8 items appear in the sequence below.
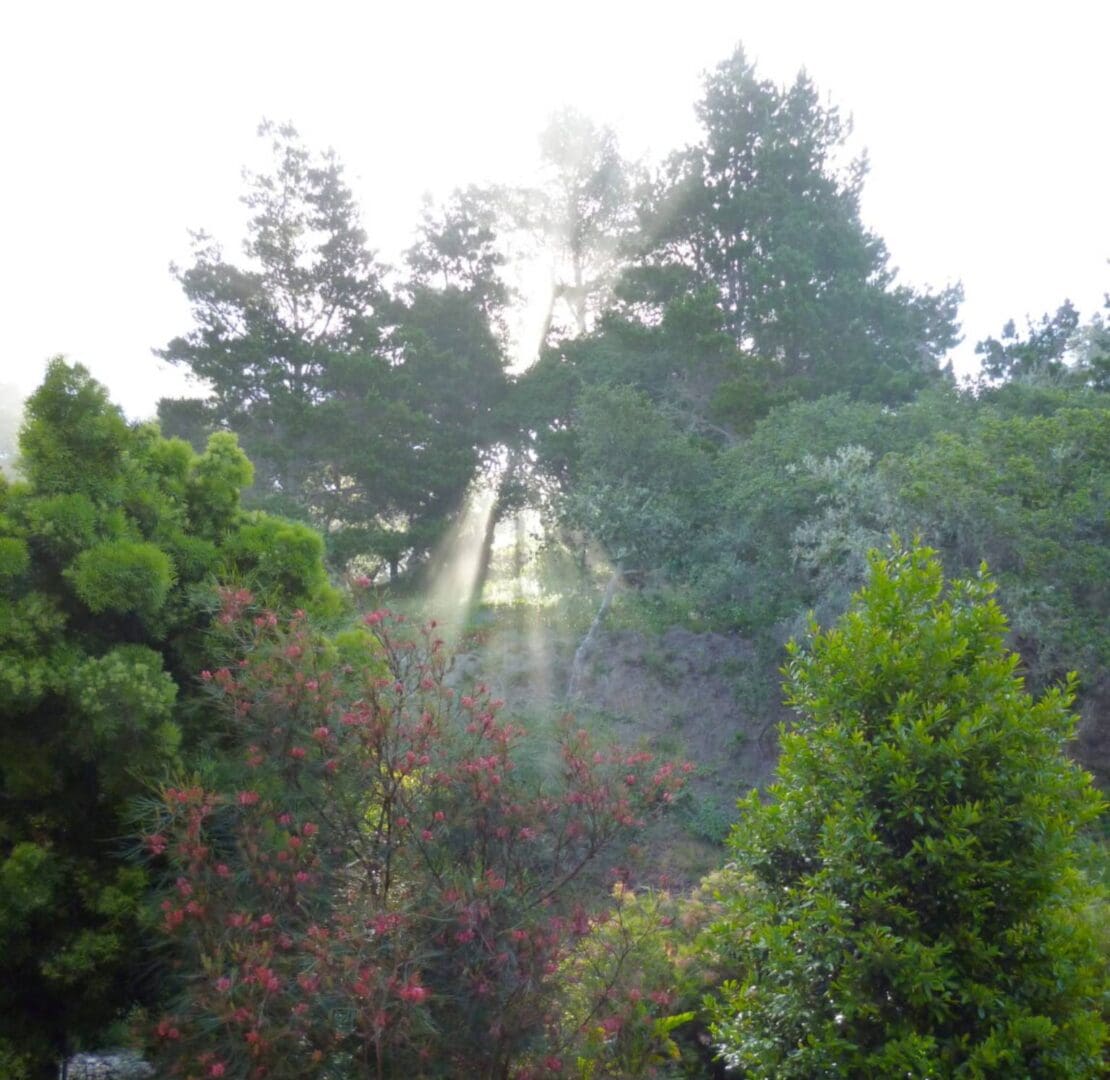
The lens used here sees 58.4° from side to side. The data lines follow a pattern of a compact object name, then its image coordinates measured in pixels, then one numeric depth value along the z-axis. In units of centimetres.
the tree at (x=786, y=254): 1708
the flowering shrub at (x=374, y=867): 340
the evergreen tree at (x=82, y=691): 444
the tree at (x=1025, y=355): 1586
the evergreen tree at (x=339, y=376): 1742
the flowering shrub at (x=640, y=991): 398
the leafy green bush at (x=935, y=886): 358
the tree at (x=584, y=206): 2183
